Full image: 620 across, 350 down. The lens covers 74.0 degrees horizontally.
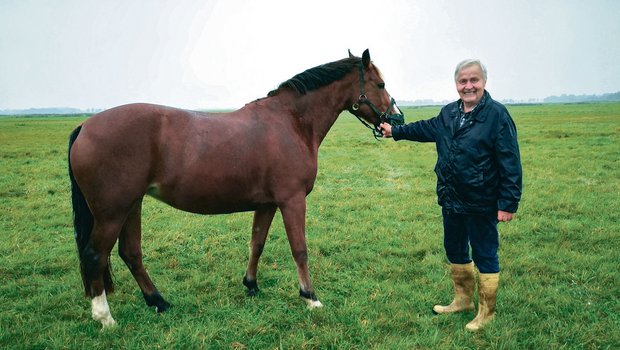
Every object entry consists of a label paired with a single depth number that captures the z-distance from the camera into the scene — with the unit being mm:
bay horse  4047
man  3760
